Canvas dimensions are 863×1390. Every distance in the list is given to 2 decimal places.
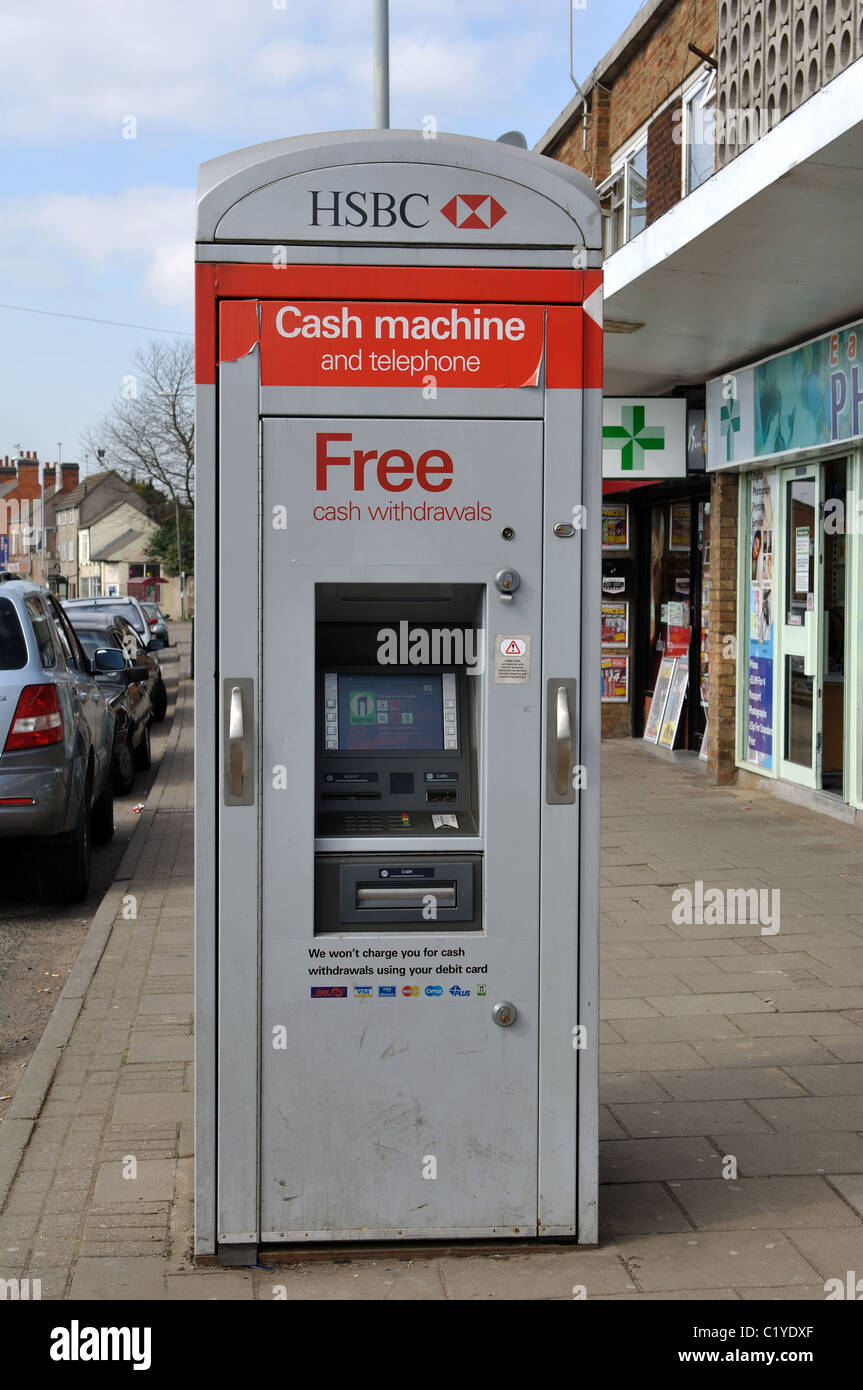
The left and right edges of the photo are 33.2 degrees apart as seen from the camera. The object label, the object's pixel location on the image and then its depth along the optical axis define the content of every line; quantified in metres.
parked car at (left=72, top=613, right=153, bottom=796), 11.59
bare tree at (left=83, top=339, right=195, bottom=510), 51.50
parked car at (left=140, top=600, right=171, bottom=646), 24.15
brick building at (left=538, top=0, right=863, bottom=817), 7.70
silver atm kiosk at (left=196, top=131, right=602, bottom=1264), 3.65
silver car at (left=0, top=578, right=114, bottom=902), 8.27
